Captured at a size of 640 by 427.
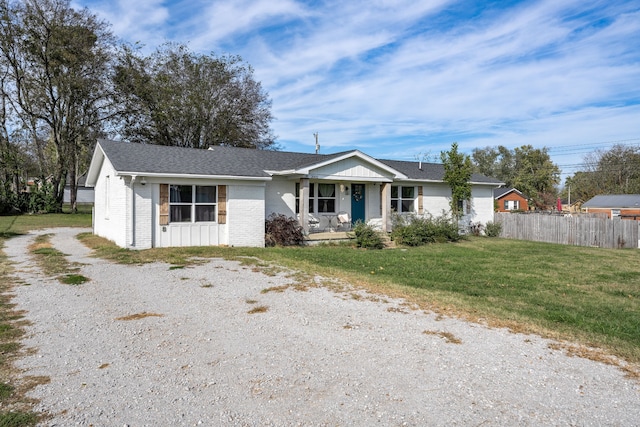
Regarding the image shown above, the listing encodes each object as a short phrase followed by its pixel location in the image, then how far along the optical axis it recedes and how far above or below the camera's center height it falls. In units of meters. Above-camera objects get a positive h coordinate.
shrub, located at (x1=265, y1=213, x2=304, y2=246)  15.48 -0.71
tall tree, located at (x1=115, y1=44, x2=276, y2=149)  31.86 +8.50
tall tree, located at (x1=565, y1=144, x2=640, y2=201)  54.00 +4.85
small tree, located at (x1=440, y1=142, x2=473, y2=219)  20.27 +1.83
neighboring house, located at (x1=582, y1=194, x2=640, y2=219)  36.09 +0.56
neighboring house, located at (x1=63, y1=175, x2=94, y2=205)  61.03 +2.49
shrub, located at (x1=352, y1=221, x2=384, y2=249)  15.70 -0.93
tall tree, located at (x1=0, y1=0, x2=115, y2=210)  29.14 +9.69
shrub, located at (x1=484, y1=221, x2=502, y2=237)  21.80 -0.87
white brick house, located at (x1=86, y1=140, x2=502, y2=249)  13.48 +0.77
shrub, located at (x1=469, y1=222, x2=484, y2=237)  22.12 -0.88
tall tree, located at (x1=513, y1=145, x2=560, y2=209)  52.34 +4.28
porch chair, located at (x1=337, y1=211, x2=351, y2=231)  18.75 -0.39
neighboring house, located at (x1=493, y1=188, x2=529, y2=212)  53.06 +1.51
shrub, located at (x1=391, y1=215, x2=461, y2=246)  16.88 -0.76
